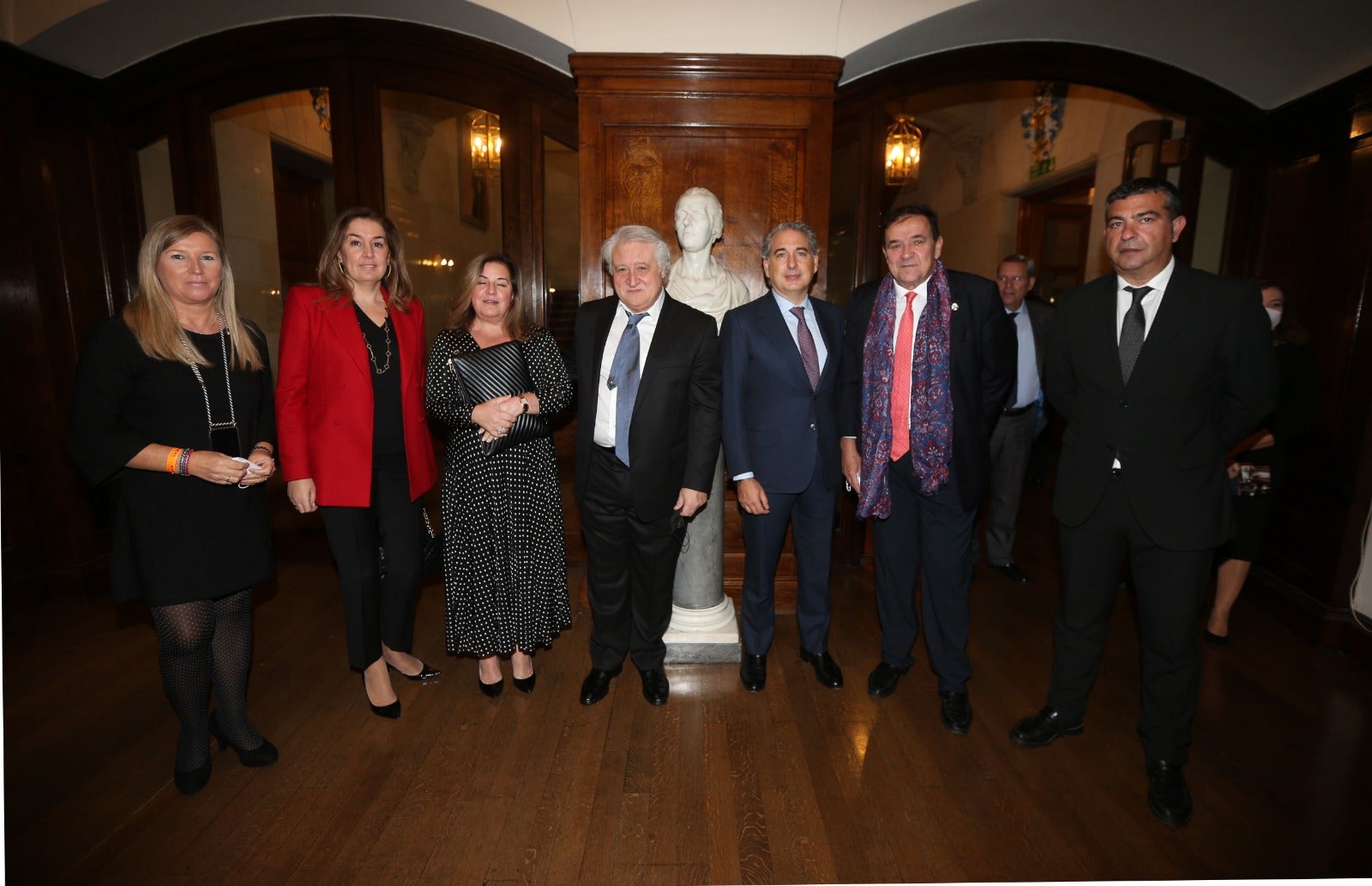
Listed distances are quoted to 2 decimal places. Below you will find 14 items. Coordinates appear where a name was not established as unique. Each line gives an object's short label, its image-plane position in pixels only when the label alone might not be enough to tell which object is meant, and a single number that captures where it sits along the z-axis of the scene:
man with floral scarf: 2.66
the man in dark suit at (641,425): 2.72
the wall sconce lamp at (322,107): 5.35
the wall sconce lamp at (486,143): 4.77
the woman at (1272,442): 3.26
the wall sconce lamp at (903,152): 7.67
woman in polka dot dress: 2.72
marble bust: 3.14
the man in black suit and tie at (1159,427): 2.22
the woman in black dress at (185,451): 2.19
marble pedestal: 3.31
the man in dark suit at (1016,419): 4.35
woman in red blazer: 2.58
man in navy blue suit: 2.83
